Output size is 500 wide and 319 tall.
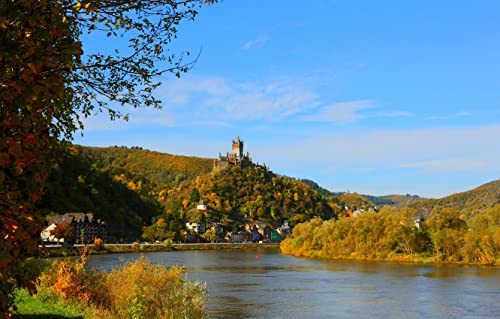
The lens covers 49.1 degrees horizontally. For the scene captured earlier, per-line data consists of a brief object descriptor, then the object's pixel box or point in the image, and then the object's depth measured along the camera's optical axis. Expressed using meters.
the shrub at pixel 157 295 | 15.46
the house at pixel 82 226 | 90.88
